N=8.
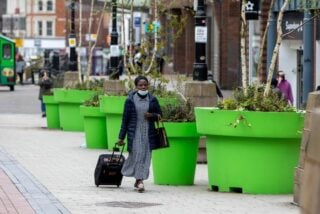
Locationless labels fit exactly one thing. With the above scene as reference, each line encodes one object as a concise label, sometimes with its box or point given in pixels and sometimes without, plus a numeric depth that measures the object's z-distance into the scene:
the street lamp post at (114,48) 28.88
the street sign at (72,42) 38.44
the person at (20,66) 69.88
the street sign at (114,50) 30.51
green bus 59.62
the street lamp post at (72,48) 38.06
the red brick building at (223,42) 50.16
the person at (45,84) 34.75
